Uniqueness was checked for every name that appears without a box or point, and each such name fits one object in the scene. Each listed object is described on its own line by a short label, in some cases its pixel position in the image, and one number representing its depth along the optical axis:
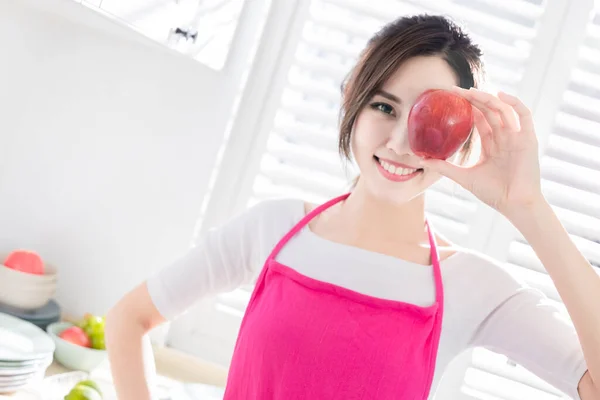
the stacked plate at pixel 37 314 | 1.80
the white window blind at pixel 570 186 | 1.89
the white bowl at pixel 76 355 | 1.73
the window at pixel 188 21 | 1.55
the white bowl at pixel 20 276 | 1.80
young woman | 1.12
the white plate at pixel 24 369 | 1.49
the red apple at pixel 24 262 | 1.82
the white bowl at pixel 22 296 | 1.81
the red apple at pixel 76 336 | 1.75
